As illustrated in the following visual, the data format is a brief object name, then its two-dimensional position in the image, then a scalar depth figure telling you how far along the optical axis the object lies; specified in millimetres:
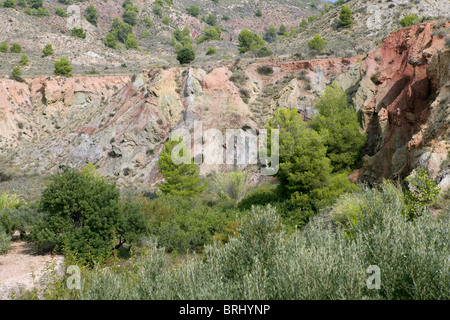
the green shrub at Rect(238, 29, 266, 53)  66438
